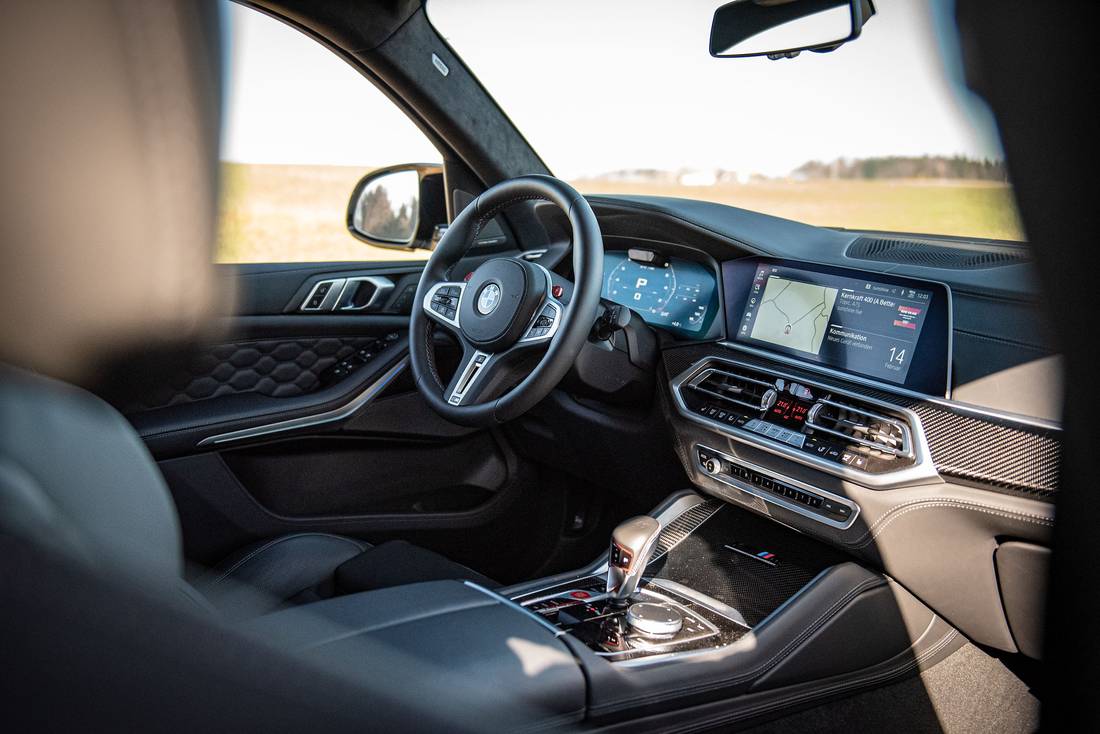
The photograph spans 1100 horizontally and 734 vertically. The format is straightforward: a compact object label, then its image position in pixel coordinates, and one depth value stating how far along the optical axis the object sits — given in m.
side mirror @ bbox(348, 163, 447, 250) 2.85
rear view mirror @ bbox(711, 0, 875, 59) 1.59
